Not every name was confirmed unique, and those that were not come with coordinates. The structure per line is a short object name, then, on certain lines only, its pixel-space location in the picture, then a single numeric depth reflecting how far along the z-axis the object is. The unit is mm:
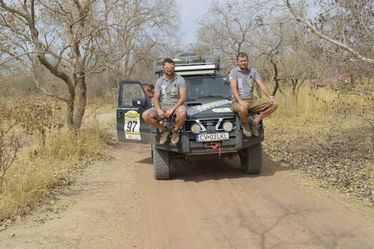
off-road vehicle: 8195
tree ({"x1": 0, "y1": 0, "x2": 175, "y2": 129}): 11133
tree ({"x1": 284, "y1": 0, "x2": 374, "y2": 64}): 8656
